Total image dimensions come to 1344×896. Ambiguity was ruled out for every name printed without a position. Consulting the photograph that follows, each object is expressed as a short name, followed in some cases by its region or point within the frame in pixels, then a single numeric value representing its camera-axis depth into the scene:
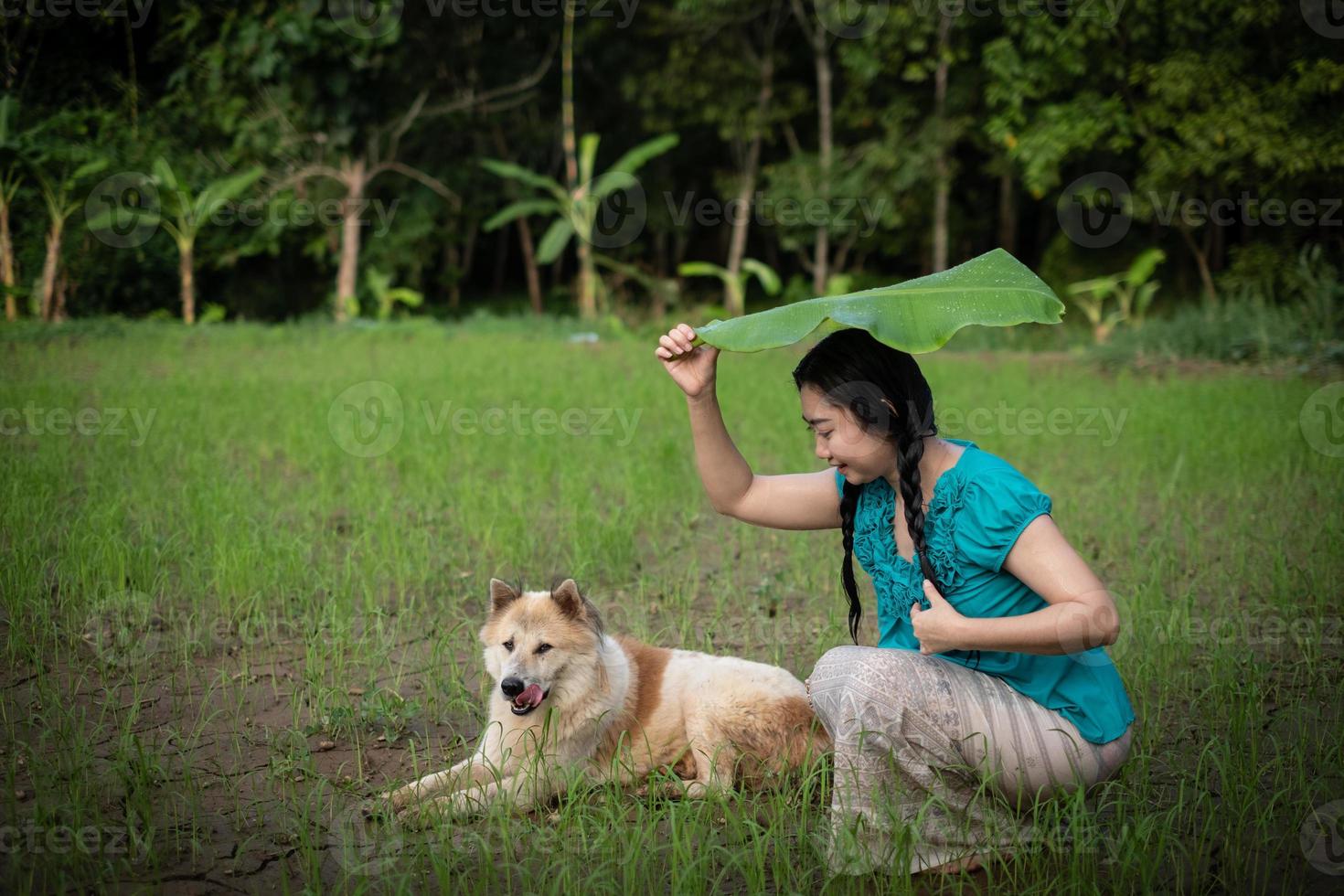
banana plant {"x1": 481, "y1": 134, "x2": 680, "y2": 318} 15.95
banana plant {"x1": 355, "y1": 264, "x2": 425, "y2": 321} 16.95
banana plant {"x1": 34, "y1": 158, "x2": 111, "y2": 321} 13.93
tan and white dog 3.22
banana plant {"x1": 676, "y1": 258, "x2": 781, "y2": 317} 15.78
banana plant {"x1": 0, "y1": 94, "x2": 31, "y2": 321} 13.32
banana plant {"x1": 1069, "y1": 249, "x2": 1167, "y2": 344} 13.88
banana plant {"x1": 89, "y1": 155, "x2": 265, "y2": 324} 15.20
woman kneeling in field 2.76
